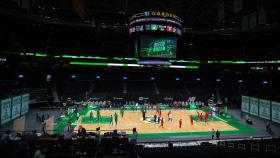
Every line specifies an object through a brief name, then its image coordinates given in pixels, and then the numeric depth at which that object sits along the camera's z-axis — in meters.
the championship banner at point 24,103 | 17.94
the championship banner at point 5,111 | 13.91
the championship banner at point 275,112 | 16.24
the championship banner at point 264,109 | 17.61
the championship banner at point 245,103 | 20.68
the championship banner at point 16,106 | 15.96
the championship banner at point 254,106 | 19.13
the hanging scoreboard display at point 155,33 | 14.23
